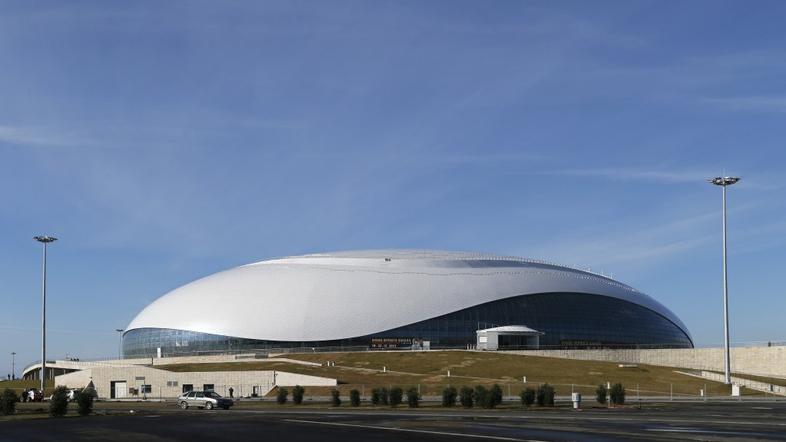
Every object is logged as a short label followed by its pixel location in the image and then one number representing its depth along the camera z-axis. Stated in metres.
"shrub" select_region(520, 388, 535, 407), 51.94
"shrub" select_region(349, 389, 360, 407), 55.95
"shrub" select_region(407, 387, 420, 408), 53.06
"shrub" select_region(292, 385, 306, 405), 60.22
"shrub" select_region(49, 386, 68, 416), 49.94
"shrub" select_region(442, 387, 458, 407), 53.38
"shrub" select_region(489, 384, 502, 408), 51.32
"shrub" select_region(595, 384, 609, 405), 52.58
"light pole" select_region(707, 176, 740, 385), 72.06
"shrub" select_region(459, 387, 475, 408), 52.22
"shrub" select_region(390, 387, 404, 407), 54.44
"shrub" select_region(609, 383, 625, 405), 52.28
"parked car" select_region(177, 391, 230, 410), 57.91
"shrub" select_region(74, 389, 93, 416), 50.84
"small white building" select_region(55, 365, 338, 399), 80.38
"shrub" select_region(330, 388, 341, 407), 56.16
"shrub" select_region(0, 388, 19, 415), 51.00
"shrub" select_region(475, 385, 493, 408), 51.16
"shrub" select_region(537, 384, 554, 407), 52.16
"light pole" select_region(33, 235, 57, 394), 89.81
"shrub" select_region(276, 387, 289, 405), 61.00
